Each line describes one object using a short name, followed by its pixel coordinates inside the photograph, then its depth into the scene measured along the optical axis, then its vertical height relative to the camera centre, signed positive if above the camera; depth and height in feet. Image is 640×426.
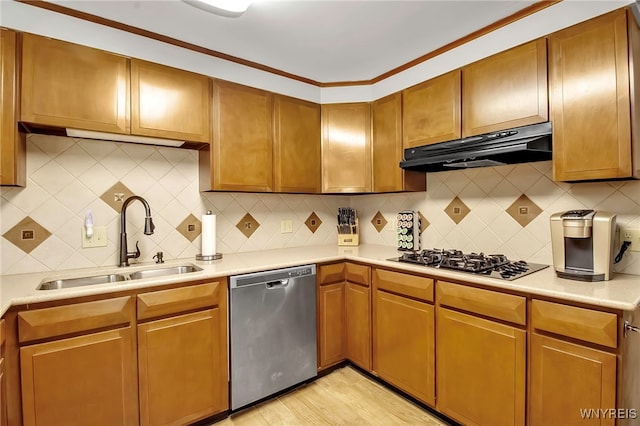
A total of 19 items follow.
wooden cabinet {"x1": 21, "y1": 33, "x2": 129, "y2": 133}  5.46 +2.33
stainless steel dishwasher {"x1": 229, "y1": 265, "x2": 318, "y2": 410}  6.39 -2.55
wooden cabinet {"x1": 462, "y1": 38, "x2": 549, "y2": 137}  5.79 +2.33
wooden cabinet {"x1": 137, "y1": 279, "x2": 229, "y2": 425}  5.47 -2.54
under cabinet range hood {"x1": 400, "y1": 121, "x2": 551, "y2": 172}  5.63 +1.16
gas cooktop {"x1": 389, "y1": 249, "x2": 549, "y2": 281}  5.65 -1.05
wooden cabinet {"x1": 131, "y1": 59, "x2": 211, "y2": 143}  6.40 +2.34
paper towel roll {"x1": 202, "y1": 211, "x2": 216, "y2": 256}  7.52 -0.49
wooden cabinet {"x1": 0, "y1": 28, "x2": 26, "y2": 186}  5.21 +1.78
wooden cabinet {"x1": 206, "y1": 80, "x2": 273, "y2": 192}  7.43 +1.79
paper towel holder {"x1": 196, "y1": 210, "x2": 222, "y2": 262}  7.53 -1.05
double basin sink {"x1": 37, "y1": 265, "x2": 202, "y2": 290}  5.74 -1.23
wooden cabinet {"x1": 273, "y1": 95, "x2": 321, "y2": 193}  8.43 +1.83
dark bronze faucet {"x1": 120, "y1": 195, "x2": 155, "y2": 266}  6.57 -0.25
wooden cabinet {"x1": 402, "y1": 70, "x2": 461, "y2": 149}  7.04 +2.33
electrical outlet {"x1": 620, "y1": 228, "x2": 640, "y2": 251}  5.38 -0.49
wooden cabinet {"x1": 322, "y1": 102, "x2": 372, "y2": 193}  9.15 +1.84
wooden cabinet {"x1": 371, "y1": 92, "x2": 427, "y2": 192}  8.31 +1.63
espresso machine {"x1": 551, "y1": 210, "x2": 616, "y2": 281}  4.92 -0.57
